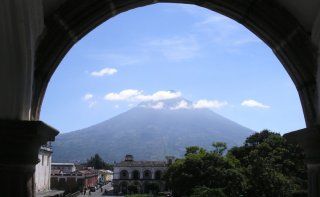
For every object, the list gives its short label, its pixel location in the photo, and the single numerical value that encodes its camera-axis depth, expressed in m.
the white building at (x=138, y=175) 69.62
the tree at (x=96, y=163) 122.93
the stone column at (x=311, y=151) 3.32
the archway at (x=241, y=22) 3.60
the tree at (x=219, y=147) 42.03
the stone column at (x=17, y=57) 3.14
